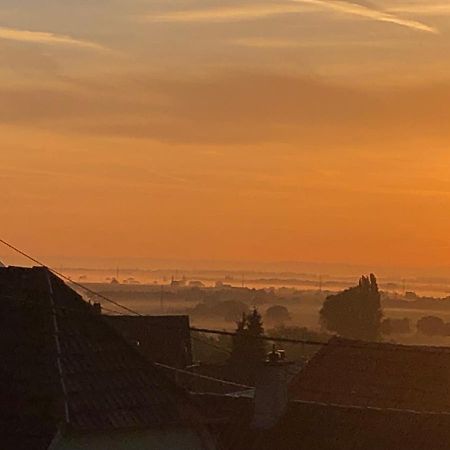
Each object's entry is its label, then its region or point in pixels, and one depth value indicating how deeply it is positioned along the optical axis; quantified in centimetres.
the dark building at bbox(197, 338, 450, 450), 2853
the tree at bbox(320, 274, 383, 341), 14194
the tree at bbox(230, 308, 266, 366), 6981
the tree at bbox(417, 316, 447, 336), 19525
